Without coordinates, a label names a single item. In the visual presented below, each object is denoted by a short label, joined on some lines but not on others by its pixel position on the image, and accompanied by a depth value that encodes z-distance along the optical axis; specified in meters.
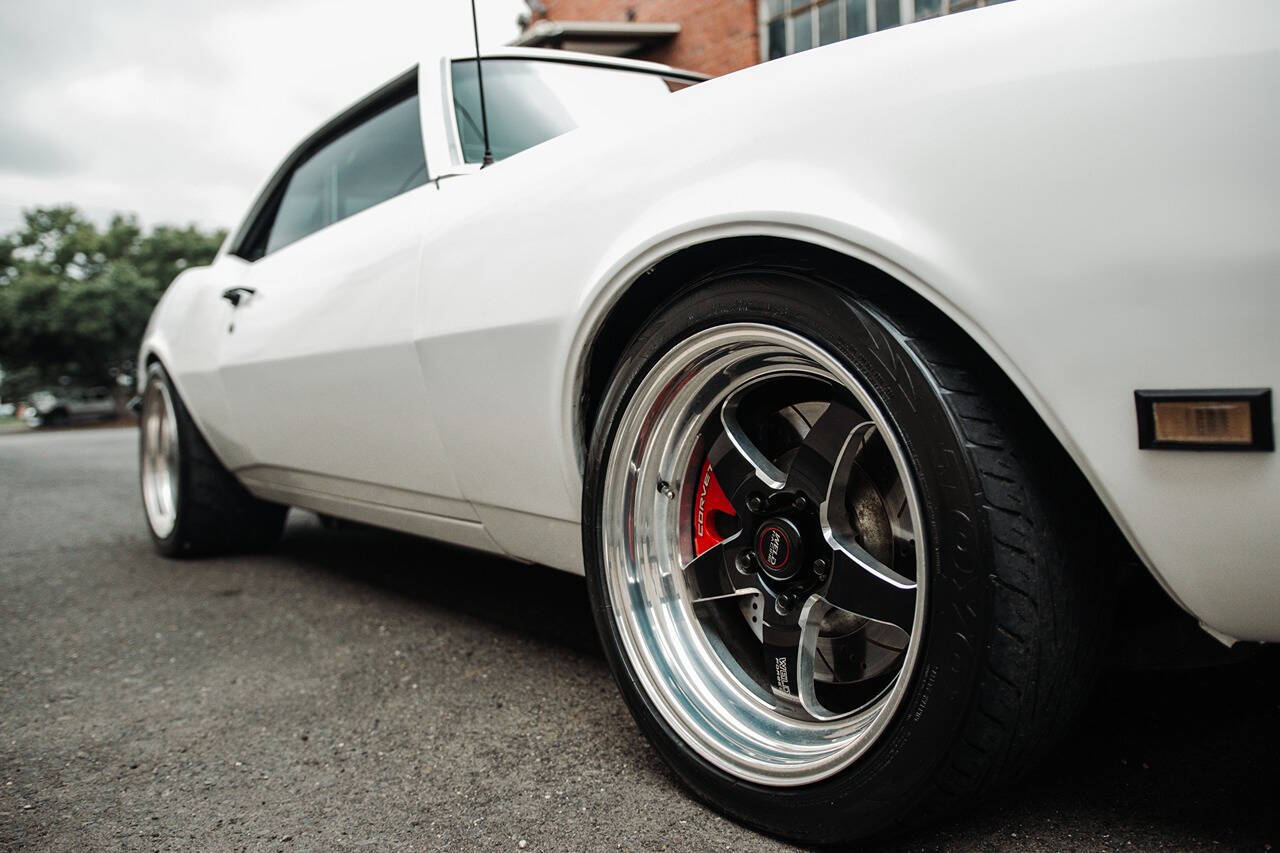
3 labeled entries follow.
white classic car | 0.97
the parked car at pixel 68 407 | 34.78
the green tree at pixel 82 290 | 33.34
